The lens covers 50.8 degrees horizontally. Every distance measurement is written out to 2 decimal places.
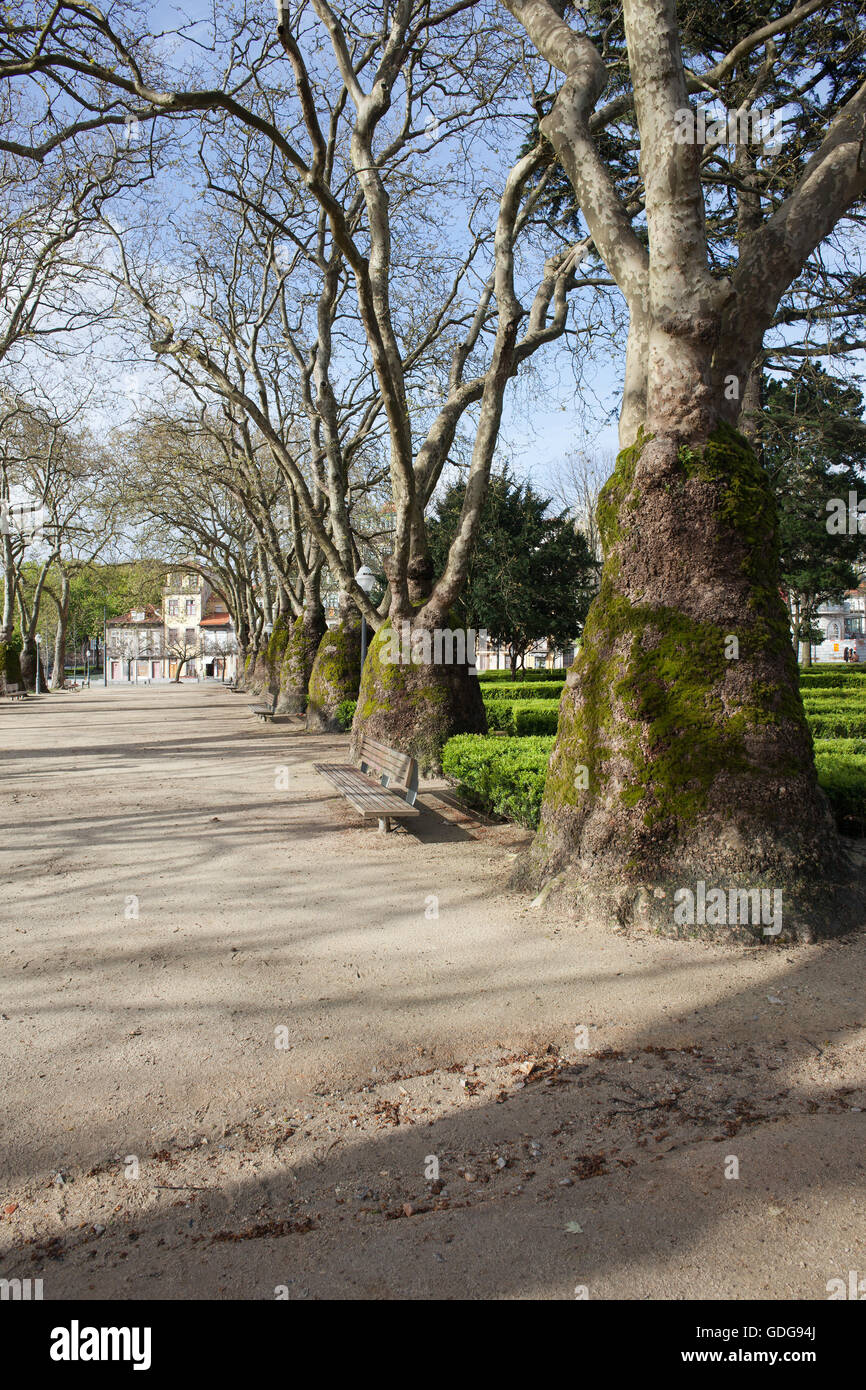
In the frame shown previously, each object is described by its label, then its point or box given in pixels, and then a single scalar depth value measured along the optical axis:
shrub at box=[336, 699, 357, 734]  18.39
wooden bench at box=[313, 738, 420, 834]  8.12
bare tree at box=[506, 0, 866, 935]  5.30
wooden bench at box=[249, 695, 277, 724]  21.69
